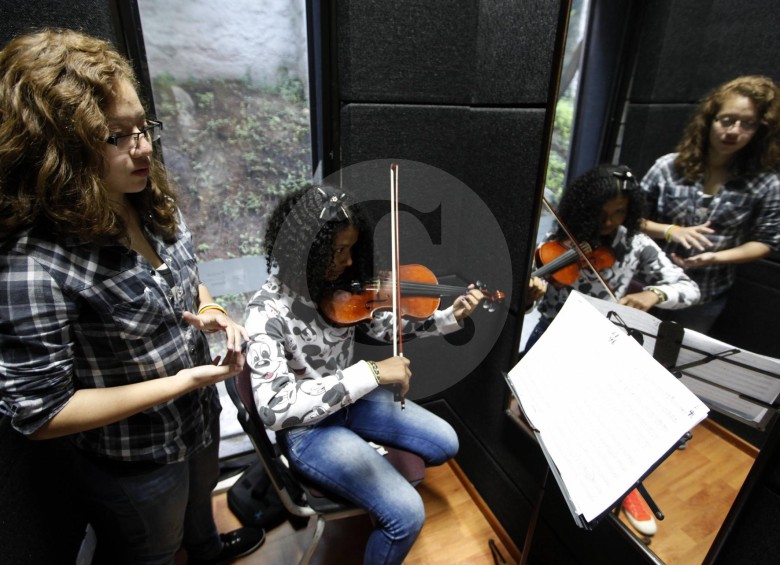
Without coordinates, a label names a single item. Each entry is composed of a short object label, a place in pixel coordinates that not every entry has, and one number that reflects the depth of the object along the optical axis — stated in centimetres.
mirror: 76
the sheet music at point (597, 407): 71
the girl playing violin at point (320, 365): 104
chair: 114
